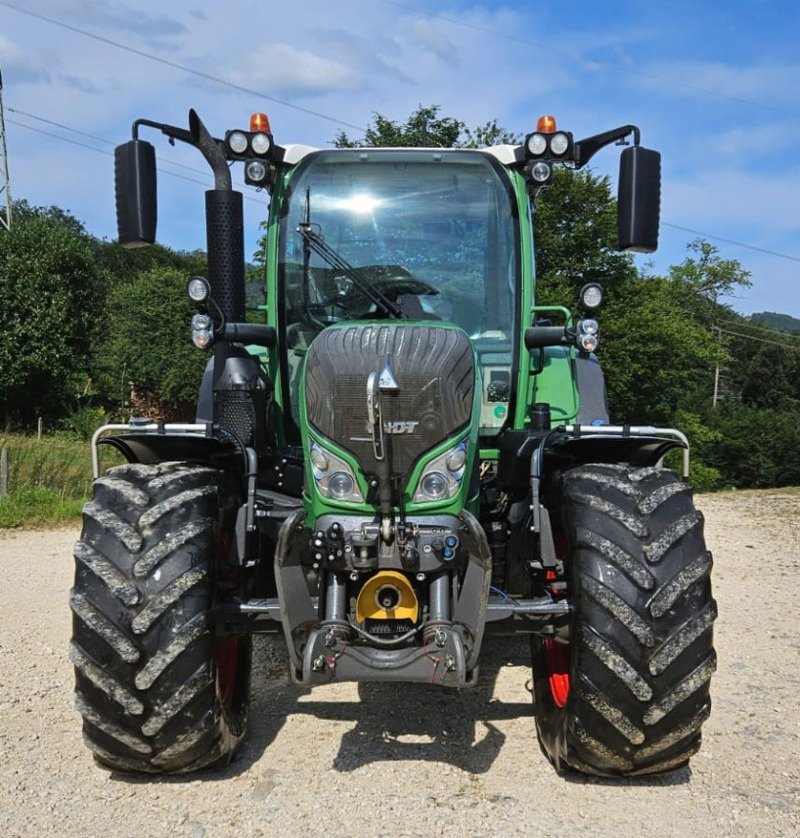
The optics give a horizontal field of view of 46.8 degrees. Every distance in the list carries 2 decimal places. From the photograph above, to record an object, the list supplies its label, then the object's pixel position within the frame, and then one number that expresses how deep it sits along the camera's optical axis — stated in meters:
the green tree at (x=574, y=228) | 25.27
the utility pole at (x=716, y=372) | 52.79
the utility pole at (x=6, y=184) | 28.27
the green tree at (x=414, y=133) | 26.03
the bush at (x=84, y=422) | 25.41
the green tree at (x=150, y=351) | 29.50
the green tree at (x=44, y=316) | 24.97
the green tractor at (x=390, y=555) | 3.30
